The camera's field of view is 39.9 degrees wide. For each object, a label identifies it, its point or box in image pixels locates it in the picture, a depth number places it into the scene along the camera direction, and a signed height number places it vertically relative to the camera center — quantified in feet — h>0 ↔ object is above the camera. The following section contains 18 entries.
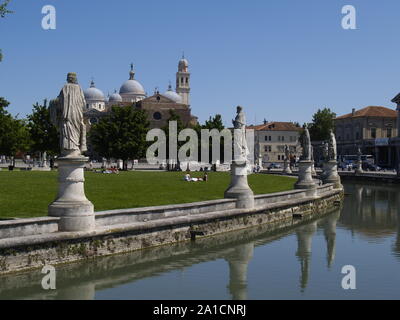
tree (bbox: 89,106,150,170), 223.92 +10.20
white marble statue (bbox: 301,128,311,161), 106.73 +2.18
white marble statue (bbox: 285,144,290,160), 257.34 +2.44
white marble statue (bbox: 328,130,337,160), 135.44 +1.92
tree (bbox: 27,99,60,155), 204.23 +10.66
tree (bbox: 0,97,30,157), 193.06 +9.97
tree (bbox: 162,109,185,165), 252.21 +14.93
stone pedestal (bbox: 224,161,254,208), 73.77 -3.85
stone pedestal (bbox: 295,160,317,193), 104.94 -3.71
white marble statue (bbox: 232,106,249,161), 74.02 +2.95
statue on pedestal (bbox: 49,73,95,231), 49.88 -0.34
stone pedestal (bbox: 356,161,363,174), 245.86 -5.24
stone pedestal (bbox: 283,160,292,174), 250.39 -4.10
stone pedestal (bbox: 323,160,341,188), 136.09 -4.04
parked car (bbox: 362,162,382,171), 295.69 -5.26
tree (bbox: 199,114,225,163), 267.80 +16.12
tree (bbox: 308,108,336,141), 432.66 +26.60
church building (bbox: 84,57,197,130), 404.36 +55.07
